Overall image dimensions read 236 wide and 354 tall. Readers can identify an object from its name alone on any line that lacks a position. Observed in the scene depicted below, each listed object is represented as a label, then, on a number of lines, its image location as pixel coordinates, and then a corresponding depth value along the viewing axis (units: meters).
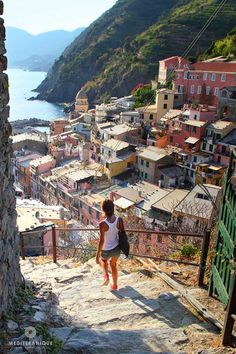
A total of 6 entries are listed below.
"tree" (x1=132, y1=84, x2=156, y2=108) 47.99
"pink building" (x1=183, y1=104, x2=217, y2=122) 34.91
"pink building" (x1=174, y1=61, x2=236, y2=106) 40.75
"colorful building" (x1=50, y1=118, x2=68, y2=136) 55.60
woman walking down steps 4.76
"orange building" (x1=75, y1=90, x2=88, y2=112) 70.44
